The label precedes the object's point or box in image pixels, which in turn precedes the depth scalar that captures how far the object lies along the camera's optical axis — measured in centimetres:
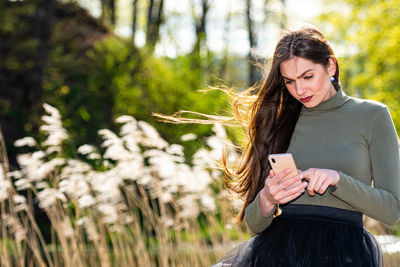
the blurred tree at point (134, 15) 1602
